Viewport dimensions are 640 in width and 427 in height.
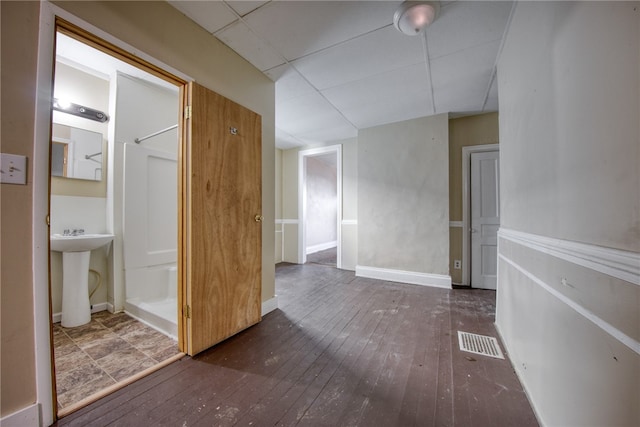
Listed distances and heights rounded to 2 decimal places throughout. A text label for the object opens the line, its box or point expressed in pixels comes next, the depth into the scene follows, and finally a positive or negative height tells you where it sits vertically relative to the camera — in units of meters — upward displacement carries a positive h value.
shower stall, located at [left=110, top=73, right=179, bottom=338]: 2.39 +0.15
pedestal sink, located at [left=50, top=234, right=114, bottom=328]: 2.08 -0.60
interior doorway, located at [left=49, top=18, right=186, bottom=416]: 2.08 +0.14
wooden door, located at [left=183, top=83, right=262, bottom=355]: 1.67 -0.03
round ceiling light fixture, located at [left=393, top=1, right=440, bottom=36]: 1.53 +1.33
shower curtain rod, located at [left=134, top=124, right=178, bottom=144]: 2.41 +0.80
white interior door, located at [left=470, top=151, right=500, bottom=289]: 3.16 -0.03
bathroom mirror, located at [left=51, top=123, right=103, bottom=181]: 2.22 +0.60
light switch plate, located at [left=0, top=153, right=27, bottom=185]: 0.99 +0.20
